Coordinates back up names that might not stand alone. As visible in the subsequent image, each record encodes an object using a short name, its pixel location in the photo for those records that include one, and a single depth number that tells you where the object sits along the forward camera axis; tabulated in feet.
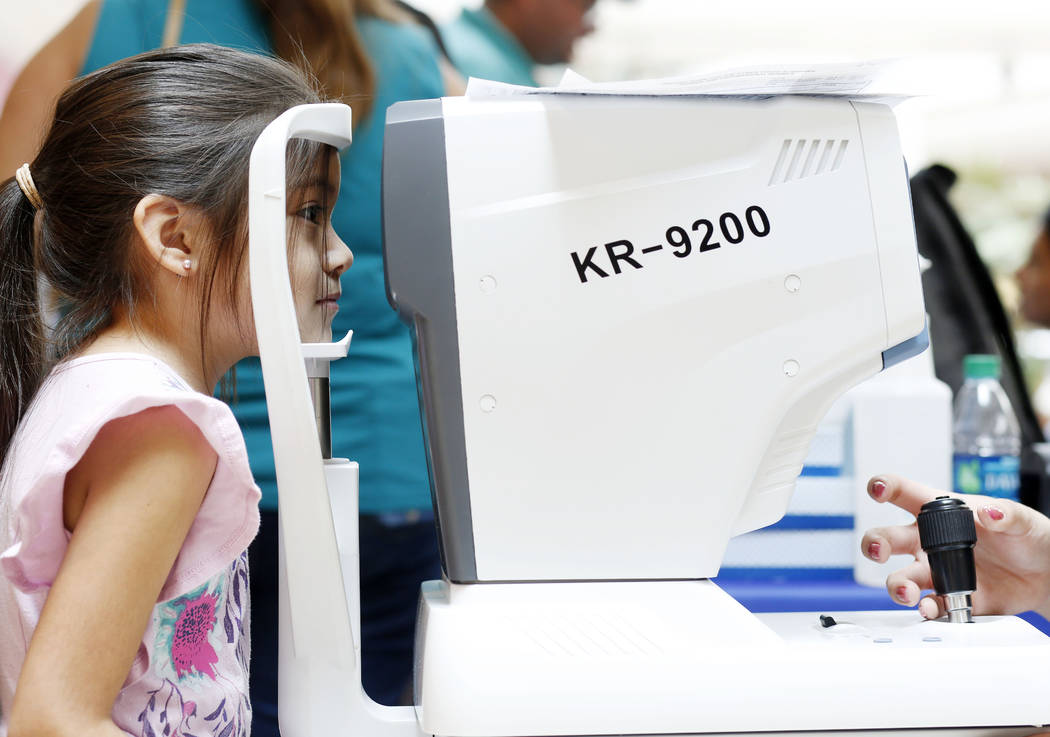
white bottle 10.08
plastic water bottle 10.44
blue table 9.76
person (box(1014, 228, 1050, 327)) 15.23
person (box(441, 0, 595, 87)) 11.08
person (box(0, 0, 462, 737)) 10.15
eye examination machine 8.30
